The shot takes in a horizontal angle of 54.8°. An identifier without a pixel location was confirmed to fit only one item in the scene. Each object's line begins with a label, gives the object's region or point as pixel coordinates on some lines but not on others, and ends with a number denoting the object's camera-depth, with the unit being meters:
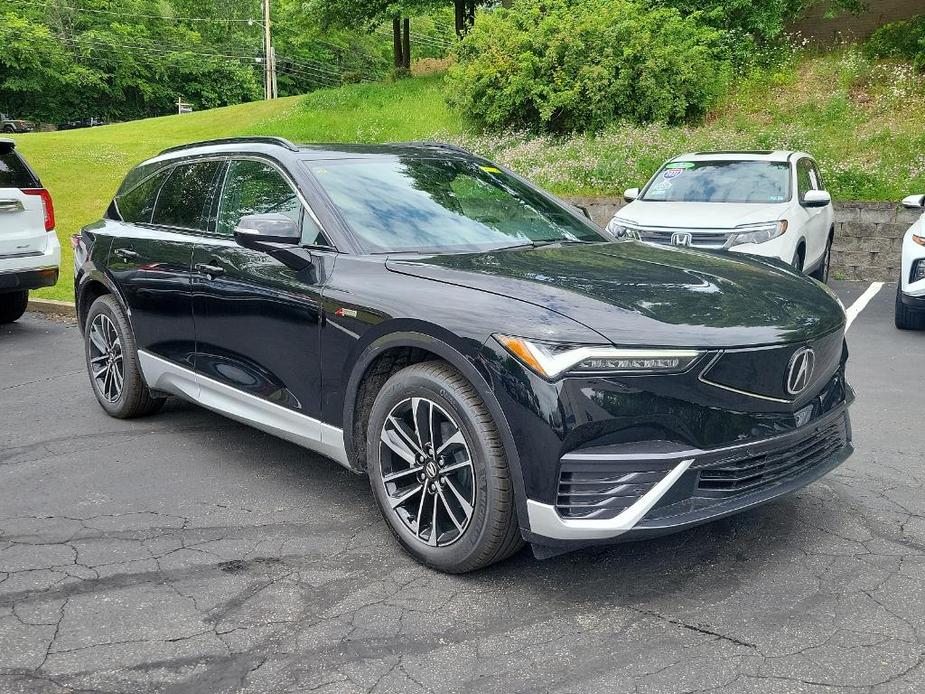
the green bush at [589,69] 16.67
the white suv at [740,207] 8.92
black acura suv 2.99
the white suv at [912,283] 8.00
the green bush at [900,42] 17.55
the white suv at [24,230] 8.20
